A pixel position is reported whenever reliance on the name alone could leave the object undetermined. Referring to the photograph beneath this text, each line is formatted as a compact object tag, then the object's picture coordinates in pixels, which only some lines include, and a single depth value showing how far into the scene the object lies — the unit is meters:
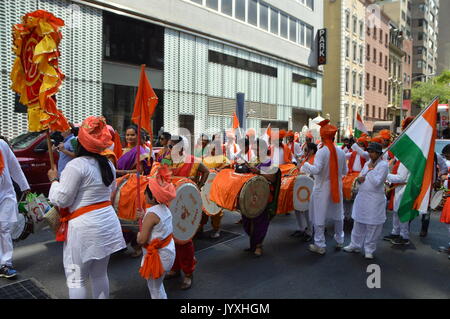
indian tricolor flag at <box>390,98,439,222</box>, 4.72
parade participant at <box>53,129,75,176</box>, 6.29
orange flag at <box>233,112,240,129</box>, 11.03
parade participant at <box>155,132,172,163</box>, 5.53
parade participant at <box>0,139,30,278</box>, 4.46
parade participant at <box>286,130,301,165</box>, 10.56
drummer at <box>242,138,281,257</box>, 5.60
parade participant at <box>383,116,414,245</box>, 6.30
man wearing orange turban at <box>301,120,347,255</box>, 5.64
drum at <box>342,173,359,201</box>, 7.53
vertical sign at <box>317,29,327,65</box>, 28.62
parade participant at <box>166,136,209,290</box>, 4.30
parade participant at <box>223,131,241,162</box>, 7.83
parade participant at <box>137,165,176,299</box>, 3.29
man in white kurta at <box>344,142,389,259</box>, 5.45
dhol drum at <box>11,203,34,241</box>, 4.86
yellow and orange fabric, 3.31
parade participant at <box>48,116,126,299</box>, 2.96
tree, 47.41
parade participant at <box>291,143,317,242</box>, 6.25
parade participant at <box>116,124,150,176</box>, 5.08
